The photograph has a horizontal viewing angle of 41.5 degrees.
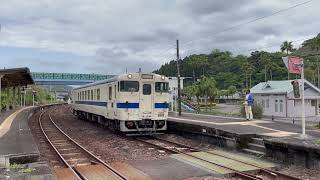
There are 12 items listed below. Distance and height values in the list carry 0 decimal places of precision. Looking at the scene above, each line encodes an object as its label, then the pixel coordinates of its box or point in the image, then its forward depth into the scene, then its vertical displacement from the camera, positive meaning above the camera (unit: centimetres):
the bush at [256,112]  2765 -115
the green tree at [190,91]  5340 +66
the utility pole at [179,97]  3153 -14
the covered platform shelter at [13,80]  2684 +152
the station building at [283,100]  3756 -54
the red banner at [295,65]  1322 +92
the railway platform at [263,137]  1105 -137
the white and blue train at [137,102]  1820 -27
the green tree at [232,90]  8372 +98
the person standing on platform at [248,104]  1950 -44
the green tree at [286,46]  9350 +1069
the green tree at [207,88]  5012 +86
